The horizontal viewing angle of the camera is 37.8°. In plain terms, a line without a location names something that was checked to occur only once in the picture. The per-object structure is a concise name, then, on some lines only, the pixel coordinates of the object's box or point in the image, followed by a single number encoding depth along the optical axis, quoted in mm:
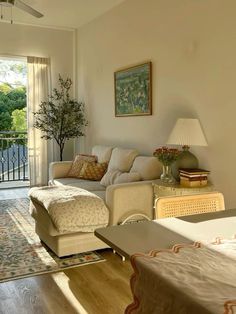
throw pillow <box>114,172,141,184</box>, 3564
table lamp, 3018
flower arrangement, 3107
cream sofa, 3035
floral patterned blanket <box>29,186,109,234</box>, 2895
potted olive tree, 5762
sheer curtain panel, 5918
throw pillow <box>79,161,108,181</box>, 4414
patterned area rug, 2791
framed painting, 4090
